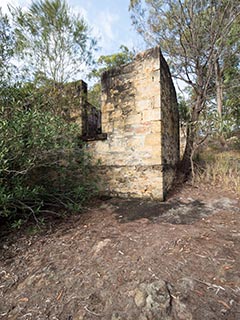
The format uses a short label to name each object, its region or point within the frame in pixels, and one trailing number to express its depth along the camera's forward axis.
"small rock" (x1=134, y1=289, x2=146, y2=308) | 1.20
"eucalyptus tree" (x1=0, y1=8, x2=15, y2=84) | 2.96
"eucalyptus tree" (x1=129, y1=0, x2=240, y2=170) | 4.30
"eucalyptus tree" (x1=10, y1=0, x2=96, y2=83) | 3.29
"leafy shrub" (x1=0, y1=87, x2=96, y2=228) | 2.13
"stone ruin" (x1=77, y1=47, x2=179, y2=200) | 3.26
